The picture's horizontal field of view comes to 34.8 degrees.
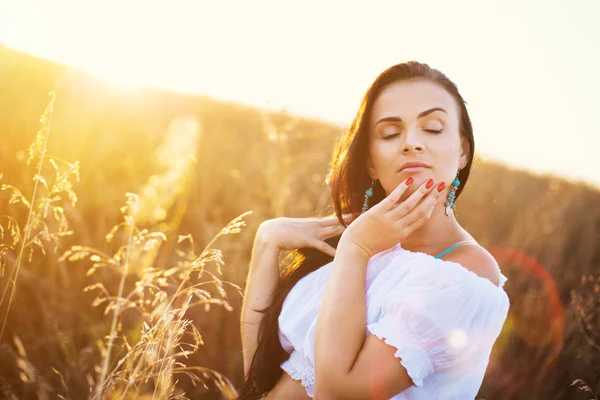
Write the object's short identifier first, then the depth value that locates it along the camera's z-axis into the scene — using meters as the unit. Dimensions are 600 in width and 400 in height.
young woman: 1.19
